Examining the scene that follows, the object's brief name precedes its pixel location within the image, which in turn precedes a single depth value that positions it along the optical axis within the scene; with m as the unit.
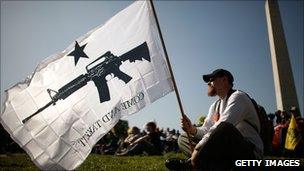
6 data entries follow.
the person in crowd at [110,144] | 10.57
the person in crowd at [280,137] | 7.14
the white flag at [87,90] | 3.35
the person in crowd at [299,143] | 6.71
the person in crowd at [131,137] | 8.28
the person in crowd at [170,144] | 12.50
